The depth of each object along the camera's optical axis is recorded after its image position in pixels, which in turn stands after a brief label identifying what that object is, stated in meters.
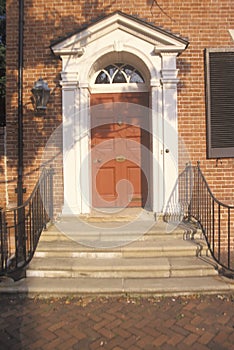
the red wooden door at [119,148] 5.52
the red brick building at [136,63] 5.09
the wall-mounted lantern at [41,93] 4.91
